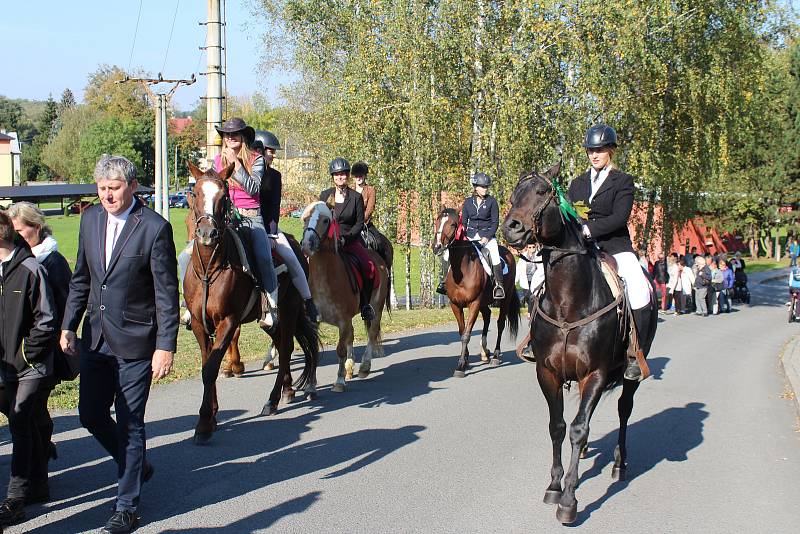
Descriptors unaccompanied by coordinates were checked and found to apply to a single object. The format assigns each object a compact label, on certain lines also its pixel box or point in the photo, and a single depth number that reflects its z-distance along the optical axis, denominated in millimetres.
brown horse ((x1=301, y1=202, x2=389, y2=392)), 11117
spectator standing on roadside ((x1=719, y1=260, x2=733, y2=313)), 30105
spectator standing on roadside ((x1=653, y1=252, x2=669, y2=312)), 29531
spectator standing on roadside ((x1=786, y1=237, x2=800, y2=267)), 39288
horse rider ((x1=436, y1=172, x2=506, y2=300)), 14578
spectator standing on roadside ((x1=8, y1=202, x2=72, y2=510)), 6348
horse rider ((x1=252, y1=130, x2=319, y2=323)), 9797
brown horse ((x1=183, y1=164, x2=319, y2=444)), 7980
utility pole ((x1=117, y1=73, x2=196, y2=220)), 24531
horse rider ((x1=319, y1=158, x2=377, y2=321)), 12402
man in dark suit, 5703
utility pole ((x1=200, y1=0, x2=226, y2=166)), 18938
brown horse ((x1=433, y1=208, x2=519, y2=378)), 13906
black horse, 6684
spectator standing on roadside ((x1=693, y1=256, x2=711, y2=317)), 28453
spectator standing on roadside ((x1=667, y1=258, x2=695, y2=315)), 28578
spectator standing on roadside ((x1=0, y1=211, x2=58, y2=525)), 5973
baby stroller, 34062
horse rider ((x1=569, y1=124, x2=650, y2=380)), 7625
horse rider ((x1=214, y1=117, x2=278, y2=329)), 9102
